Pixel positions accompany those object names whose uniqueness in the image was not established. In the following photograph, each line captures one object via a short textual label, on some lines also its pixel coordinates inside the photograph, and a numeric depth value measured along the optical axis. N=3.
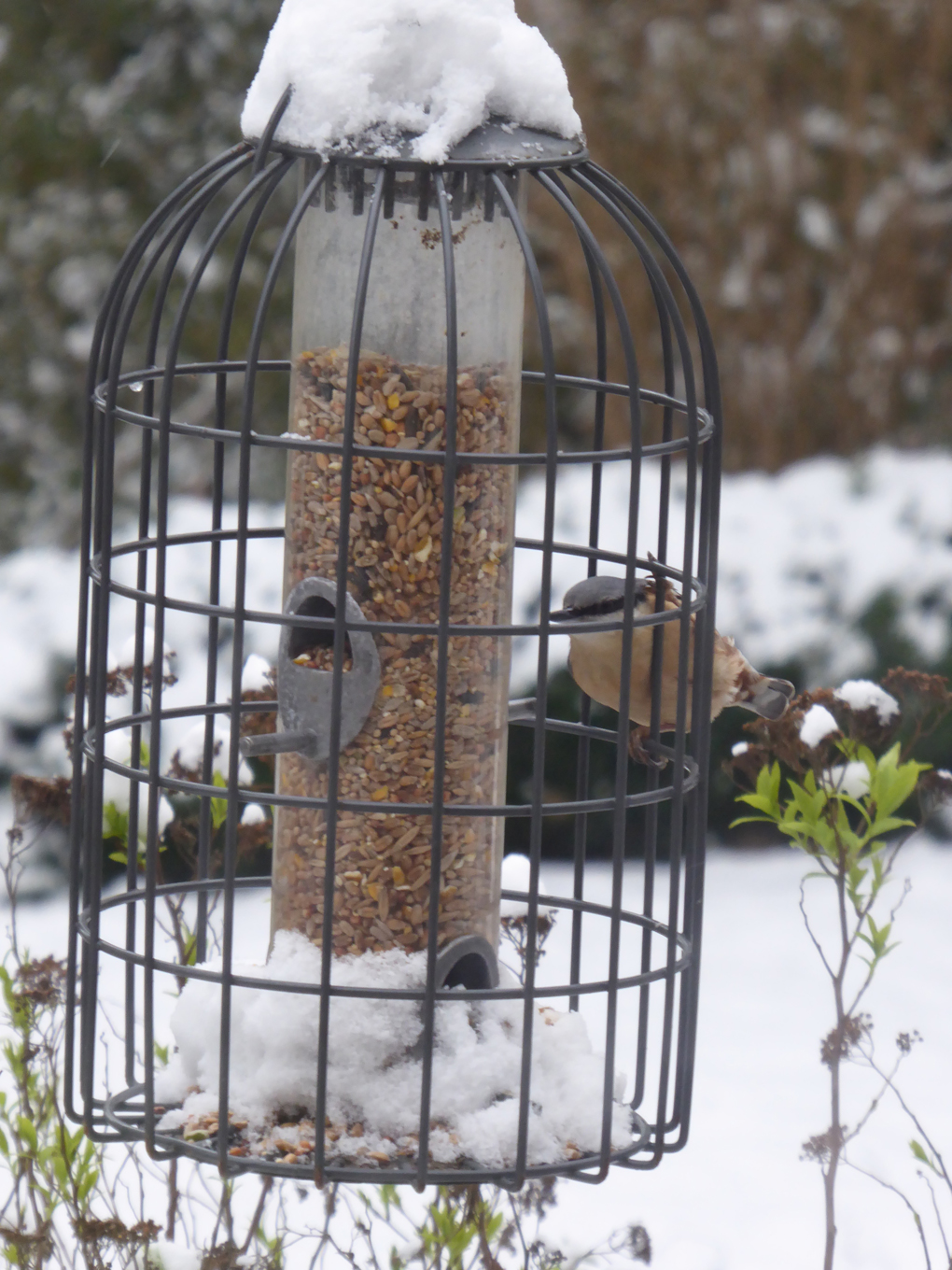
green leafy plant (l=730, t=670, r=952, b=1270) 5.11
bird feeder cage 4.10
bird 4.79
